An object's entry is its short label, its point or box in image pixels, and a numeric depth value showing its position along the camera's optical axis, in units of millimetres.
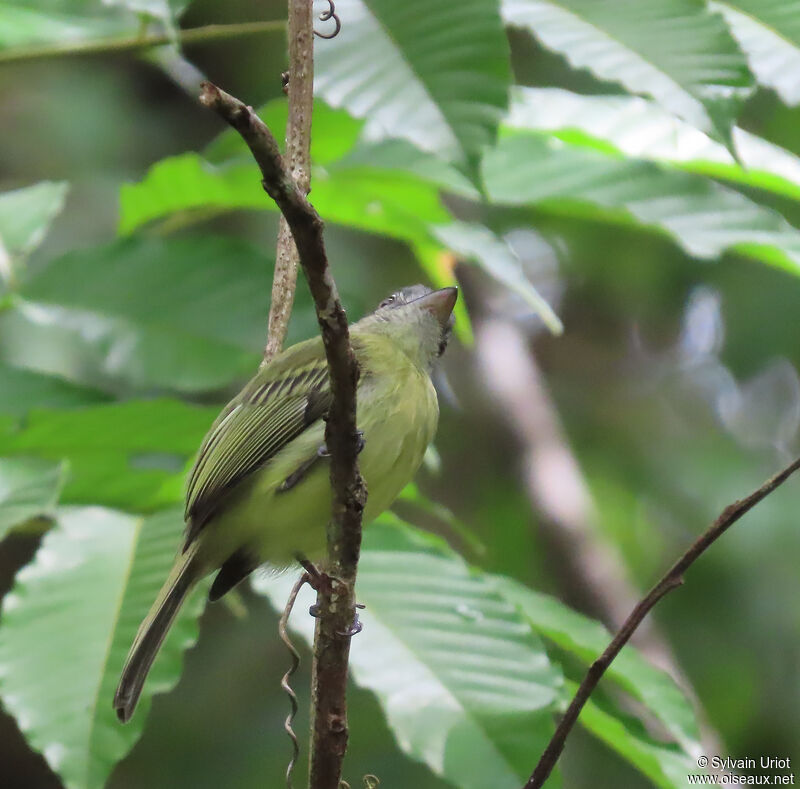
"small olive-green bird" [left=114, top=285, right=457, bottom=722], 4785
